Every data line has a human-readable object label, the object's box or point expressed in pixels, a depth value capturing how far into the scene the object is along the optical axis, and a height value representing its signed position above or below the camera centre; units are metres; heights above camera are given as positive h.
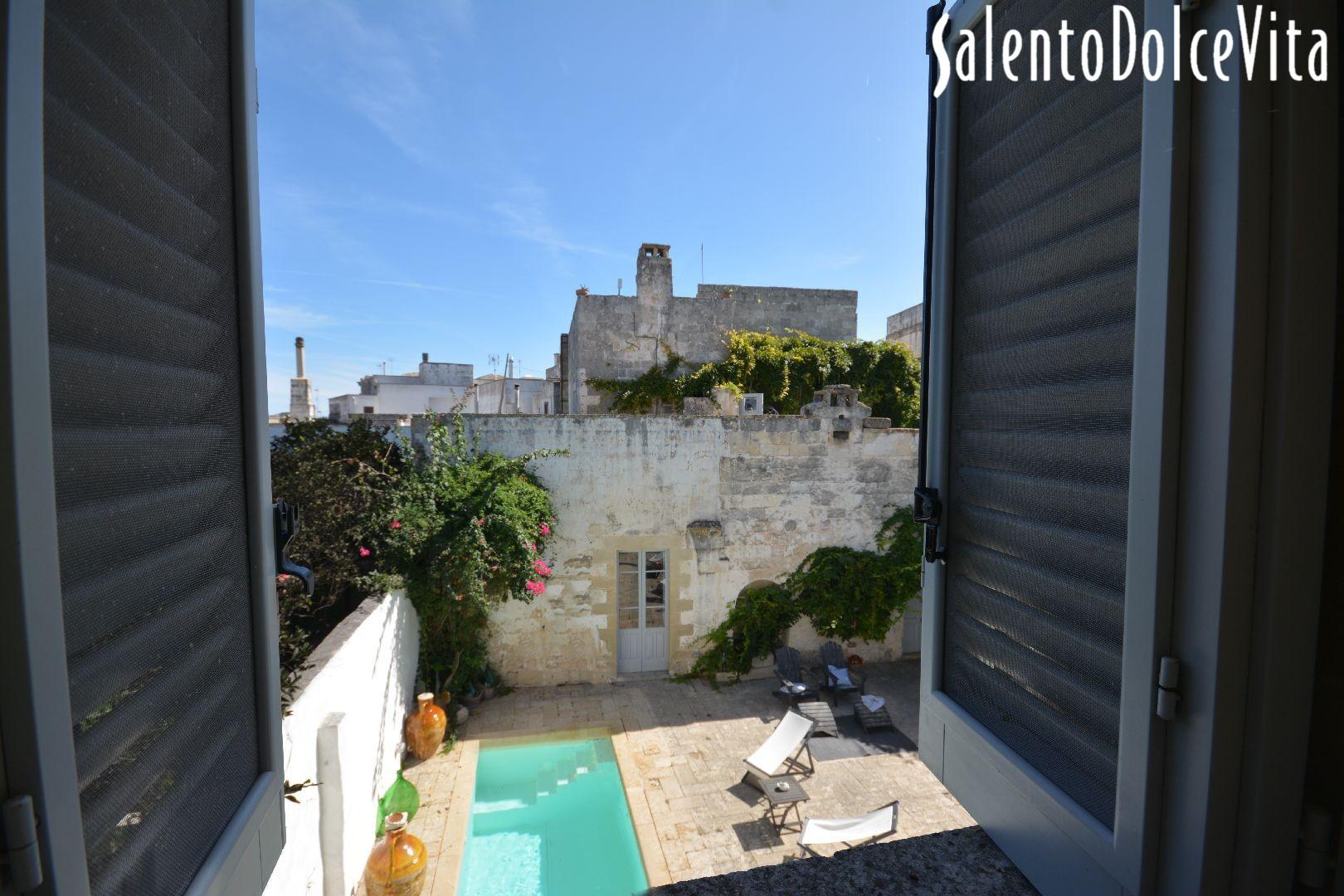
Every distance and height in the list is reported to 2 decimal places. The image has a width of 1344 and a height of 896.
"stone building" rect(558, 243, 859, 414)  14.67 +2.50
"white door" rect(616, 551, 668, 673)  8.79 -2.70
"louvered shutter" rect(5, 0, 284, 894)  0.73 -0.04
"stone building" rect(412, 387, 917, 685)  8.42 -1.33
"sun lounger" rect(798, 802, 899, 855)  5.25 -3.49
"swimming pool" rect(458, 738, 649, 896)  5.11 -3.76
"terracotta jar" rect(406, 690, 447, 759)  6.60 -3.32
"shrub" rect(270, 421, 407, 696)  5.71 -0.86
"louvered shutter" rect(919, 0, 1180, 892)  0.91 -0.05
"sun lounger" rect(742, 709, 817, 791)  6.12 -3.35
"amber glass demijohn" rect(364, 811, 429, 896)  4.53 -3.28
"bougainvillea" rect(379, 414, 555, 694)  6.84 -1.37
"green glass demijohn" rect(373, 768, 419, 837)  5.51 -3.48
